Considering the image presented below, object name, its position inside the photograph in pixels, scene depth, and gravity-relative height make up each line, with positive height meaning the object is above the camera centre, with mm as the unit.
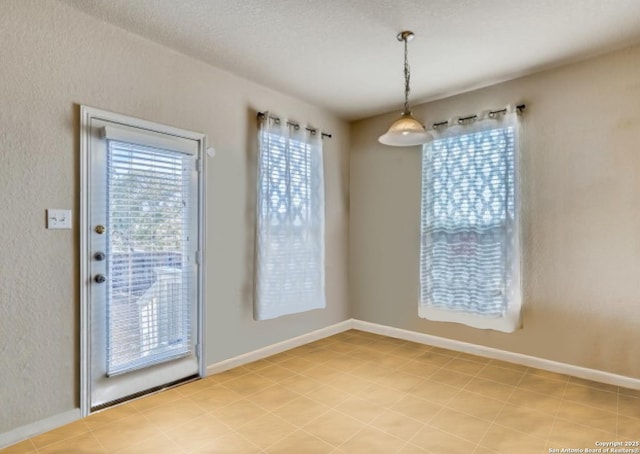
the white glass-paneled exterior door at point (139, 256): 2402 -191
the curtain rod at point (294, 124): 3438 +1108
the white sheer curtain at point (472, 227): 3225 +26
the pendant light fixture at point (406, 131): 2480 +692
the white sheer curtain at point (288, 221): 3418 +89
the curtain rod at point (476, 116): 3236 +1097
